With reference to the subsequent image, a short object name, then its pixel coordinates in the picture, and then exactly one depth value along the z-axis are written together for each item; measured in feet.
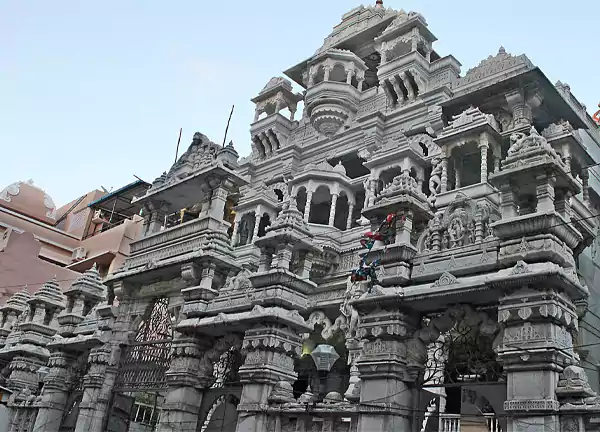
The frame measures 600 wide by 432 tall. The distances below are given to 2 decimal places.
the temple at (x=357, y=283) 32.99
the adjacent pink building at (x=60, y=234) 119.85
